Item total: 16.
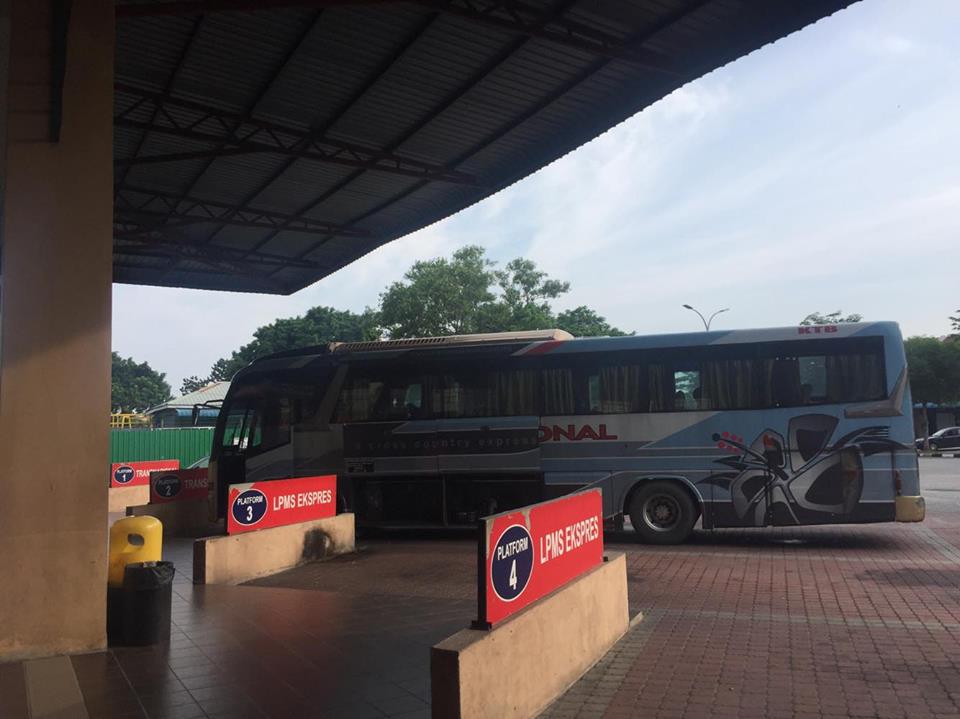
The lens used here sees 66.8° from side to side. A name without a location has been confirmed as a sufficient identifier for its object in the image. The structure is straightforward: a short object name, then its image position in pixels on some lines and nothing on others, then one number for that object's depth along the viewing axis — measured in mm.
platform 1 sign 18234
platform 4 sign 4195
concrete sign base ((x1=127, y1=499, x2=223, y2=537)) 13203
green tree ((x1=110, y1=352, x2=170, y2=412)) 89669
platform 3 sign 8891
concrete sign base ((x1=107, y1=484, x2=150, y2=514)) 17266
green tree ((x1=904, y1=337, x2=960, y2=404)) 41906
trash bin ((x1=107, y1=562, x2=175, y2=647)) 5910
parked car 35125
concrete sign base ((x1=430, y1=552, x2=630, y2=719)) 3801
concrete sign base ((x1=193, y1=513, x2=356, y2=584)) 8430
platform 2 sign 13766
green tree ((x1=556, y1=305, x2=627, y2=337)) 51500
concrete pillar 5547
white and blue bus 10680
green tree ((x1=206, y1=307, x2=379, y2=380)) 62438
